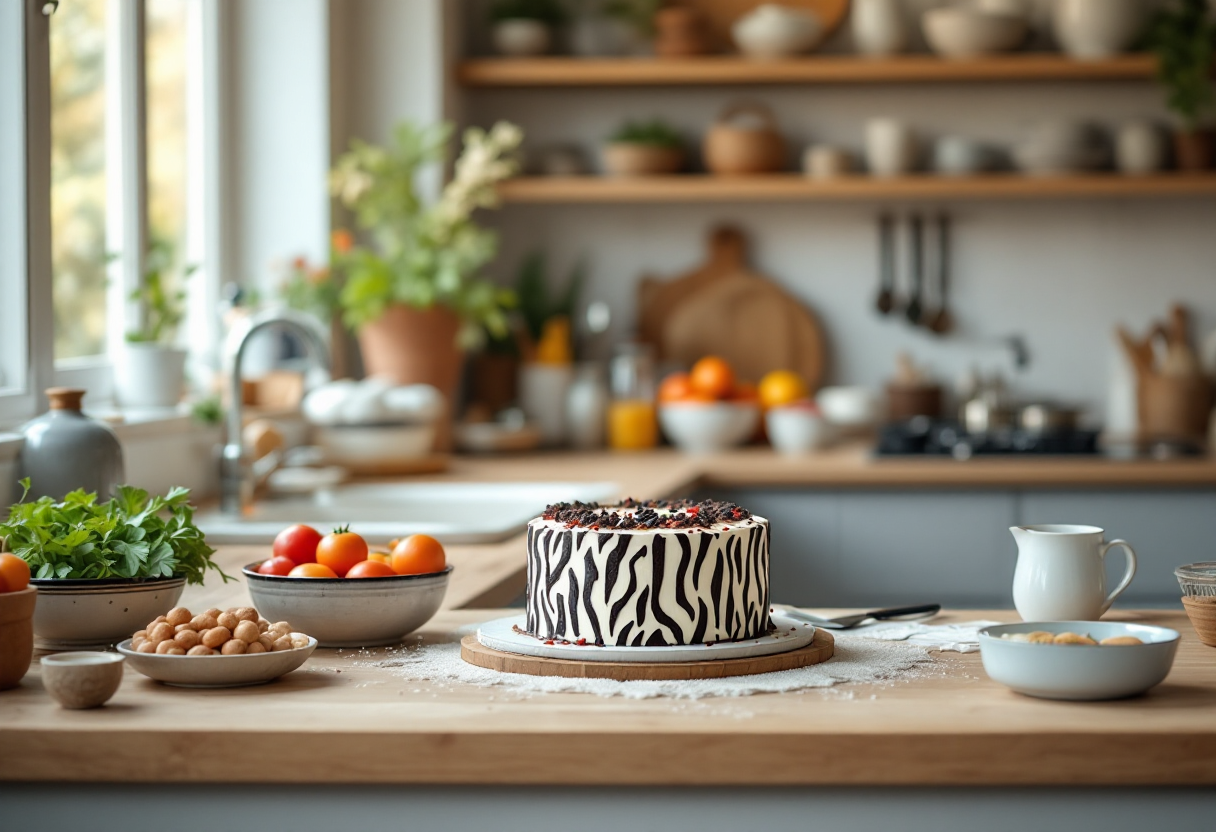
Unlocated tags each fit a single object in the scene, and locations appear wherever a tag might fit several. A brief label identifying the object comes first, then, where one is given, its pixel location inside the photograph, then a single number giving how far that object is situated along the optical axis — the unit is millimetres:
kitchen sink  2184
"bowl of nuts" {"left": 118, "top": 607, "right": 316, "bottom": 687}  1204
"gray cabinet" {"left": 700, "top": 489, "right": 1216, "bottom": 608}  3123
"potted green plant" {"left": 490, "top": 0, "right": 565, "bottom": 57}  3887
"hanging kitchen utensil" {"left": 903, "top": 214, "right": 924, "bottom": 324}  3998
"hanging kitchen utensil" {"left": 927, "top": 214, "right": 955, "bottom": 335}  4004
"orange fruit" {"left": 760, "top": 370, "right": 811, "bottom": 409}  3793
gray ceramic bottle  1872
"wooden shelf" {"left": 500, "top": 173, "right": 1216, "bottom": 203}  3660
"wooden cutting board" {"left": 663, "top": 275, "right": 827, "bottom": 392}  4055
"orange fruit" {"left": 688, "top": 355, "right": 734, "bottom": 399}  3693
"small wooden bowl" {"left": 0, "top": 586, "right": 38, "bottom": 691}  1191
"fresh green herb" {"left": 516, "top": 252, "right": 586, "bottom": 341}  3986
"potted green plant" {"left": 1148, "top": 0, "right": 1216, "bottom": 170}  3602
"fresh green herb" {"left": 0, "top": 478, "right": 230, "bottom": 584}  1359
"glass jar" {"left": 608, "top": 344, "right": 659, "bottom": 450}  3771
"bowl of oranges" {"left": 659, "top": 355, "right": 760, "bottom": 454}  3650
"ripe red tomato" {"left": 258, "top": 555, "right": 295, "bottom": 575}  1402
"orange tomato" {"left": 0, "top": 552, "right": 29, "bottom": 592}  1208
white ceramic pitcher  1357
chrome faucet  2387
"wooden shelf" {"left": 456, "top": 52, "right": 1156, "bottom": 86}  3686
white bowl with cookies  1126
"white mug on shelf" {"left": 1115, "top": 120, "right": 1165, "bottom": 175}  3727
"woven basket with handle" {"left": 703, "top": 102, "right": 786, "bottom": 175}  3799
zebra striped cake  1255
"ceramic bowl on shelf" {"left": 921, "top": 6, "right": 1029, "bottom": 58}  3674
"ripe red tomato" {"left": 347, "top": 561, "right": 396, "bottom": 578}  1372
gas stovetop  3307
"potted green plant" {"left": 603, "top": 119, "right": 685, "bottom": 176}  3832
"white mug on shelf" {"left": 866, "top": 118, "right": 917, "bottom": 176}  3789
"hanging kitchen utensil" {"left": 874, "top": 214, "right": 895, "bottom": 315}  4016
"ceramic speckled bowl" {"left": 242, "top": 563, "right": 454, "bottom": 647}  1354
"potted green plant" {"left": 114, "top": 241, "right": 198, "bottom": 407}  2592
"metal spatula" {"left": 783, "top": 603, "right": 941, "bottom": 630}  1468
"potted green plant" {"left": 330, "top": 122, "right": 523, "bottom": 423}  3303
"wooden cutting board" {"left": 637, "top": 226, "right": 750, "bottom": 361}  4055
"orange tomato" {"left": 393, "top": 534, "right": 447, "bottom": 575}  1413
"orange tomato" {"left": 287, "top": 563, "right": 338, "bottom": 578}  1375
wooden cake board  1233
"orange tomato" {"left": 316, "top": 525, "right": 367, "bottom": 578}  1398
